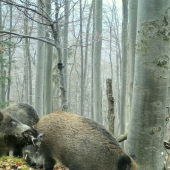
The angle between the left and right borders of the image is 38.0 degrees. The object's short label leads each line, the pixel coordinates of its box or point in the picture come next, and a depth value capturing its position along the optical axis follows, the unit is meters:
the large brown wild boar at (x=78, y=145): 3.81
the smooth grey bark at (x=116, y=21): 26.56
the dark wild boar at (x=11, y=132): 3.35
